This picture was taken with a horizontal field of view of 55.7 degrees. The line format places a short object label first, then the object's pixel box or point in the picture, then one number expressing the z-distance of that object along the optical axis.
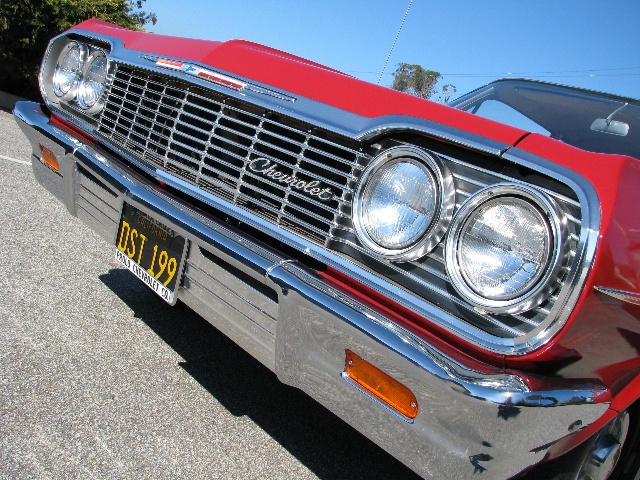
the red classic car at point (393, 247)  1.45
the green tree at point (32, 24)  10.43
